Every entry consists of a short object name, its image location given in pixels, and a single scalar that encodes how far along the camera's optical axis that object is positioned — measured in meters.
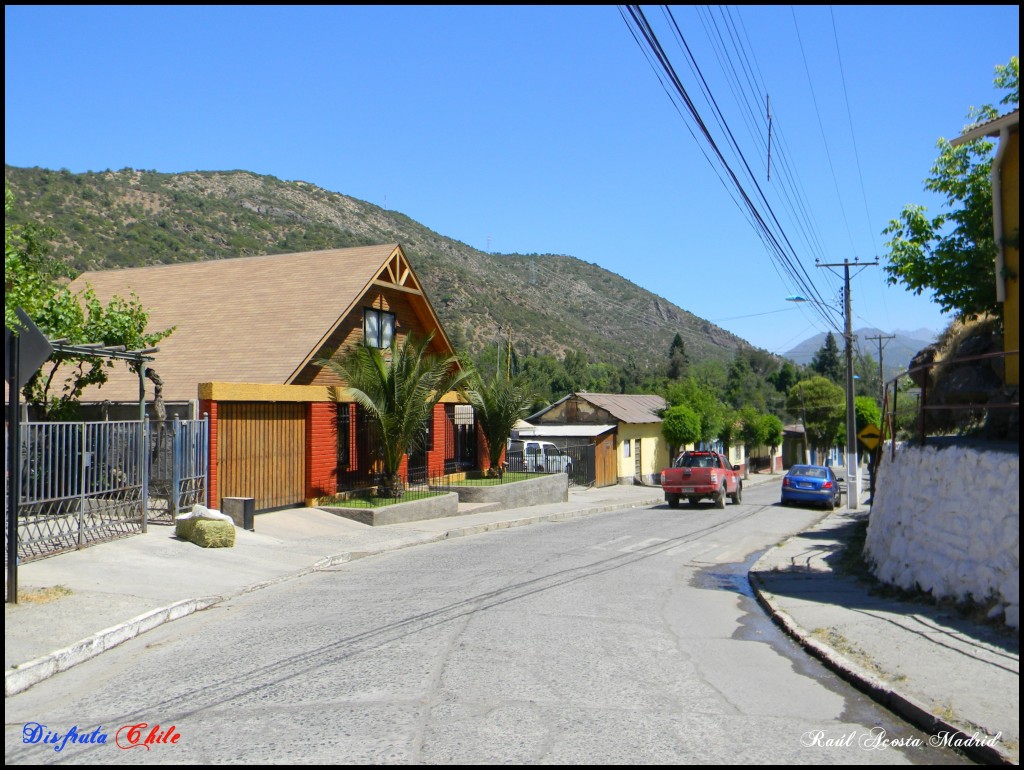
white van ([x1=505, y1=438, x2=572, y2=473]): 36.50
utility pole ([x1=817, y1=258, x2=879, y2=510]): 30.52
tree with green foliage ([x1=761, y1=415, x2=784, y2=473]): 62.94
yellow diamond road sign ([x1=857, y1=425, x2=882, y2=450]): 22.34
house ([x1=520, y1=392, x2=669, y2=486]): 40.88
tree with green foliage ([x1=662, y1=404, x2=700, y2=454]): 44.97
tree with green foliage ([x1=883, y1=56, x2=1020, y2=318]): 13.80
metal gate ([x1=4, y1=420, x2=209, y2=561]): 12.06
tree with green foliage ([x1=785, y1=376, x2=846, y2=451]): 73.25
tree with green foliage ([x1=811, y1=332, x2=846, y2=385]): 103.25
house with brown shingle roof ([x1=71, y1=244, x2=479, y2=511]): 18.70
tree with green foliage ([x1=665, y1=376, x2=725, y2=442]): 46.81
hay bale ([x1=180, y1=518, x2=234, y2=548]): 14.27
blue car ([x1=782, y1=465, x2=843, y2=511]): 29.88
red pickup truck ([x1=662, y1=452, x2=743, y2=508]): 27.59
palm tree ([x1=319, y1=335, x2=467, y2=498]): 21.09
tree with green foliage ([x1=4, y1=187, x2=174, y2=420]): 13.39
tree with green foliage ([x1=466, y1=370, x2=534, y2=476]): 28.98
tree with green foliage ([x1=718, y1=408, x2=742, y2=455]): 52.51
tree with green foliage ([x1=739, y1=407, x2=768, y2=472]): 59.44
